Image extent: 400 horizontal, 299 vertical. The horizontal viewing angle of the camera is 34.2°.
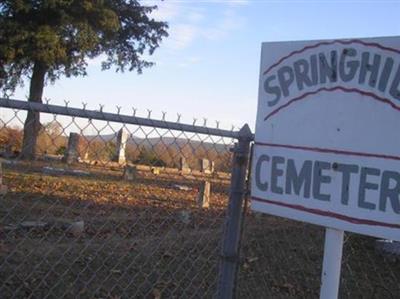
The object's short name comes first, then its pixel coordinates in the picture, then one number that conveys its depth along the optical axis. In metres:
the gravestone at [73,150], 15.24
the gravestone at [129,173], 18.31
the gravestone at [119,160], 18.98
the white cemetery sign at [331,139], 2.99
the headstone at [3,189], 11.88
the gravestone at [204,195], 13.17
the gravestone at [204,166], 22.27
